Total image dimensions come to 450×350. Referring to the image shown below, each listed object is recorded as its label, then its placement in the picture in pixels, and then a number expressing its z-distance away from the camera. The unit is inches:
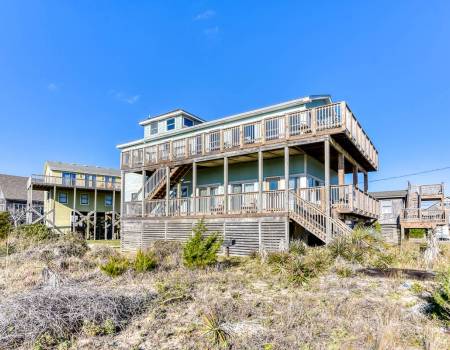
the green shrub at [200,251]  413.1
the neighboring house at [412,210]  858.1
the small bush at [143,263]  394.3
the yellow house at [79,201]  1334.9
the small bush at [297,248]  488.1
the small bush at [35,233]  698.2
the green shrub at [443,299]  210.5
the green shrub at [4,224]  795.4
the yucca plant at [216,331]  189.3
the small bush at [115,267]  382.9
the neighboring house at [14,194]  1617.9
